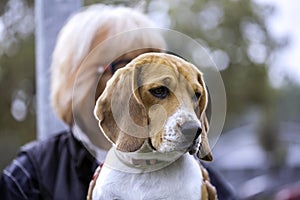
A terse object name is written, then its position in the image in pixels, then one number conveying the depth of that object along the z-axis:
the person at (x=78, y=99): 2.05
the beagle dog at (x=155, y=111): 1.87
